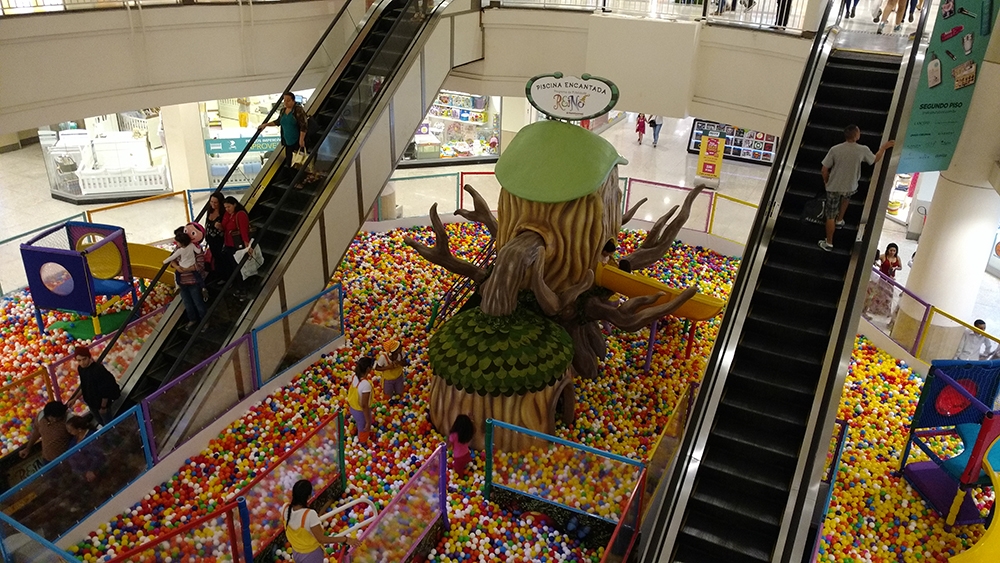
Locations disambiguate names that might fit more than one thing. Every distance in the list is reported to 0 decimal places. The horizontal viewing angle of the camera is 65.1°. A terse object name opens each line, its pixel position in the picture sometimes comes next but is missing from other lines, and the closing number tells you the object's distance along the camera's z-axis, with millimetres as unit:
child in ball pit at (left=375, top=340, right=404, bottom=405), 9438
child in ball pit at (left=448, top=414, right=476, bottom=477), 8320
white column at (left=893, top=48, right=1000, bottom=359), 10125
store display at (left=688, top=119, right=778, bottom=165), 21891
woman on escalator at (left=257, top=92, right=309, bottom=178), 10148
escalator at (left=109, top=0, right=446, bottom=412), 8938
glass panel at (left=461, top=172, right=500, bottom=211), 15078
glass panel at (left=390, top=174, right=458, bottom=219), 14797
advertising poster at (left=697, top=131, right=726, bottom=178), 19562
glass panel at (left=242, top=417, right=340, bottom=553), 6891
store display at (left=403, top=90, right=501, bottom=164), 20109
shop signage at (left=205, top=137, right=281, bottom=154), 16469
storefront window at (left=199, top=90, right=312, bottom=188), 16547
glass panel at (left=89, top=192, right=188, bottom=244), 13547
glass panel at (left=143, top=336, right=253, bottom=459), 8164
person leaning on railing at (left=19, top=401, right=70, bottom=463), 7414
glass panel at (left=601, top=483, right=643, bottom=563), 6977
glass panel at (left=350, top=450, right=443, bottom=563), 6469
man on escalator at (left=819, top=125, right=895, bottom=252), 7973
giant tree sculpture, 8477
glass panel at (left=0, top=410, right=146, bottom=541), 6711
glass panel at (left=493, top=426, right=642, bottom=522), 7363
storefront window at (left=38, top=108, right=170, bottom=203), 16891
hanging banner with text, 9513
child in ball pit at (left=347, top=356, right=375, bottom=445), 8672
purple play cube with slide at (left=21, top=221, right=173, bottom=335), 10422
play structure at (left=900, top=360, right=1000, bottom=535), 8023
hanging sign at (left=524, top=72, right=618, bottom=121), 9297
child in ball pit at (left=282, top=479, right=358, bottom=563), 6234
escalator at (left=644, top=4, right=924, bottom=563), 6348
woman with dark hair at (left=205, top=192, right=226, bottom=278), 9086
